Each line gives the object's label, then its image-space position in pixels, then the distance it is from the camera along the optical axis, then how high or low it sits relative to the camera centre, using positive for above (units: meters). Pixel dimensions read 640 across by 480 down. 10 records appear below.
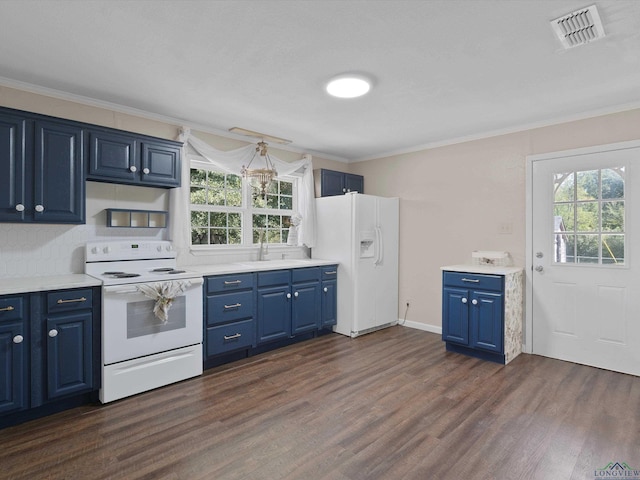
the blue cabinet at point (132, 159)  2.96 +0.69
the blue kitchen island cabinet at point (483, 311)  3.48 -0.72
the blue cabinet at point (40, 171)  2.55 +0.50
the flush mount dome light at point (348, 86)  2.73 +1.19
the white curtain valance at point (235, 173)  3.61 +0.77
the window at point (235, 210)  3.99 +0.35
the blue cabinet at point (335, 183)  4.92 +0.79
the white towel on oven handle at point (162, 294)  2.83 -0.43
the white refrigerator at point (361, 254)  4.40 -0.18
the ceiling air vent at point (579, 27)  1.92 +1.16
